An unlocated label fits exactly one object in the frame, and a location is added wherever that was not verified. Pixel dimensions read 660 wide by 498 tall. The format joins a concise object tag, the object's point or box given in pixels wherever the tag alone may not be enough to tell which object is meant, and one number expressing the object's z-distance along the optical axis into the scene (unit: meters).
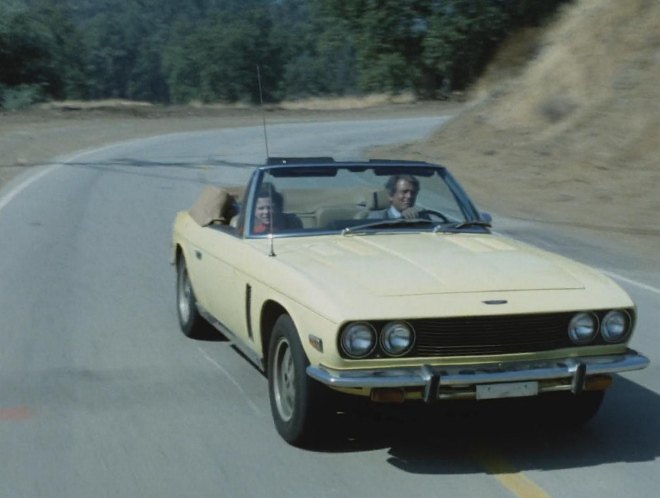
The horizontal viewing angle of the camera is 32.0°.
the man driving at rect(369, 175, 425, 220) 7.16
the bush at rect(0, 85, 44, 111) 46.41
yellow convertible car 5.29
